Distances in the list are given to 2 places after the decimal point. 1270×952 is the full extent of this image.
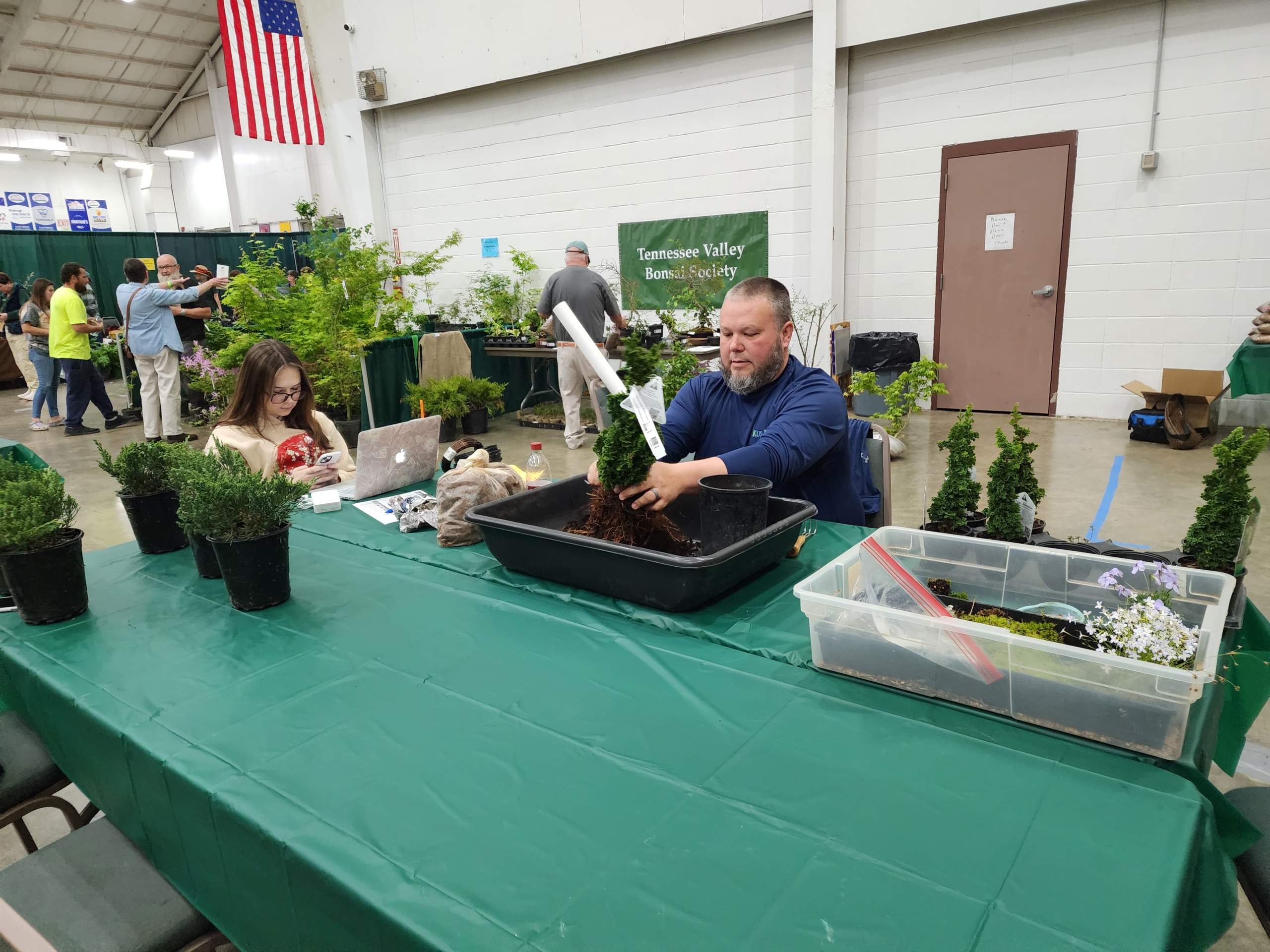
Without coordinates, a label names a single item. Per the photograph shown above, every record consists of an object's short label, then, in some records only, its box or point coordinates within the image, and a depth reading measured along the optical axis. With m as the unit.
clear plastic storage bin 0.94
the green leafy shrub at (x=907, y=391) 4.57
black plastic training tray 1.35
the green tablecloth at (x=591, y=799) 0.75
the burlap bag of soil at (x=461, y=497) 1.81
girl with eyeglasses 2.39
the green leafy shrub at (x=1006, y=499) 2.08
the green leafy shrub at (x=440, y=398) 6.22
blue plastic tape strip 2.75
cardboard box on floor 5.20
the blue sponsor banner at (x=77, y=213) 15.74
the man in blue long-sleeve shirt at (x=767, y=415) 1.83
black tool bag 5.30
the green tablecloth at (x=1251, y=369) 4.74
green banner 6.77
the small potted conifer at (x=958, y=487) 2.21
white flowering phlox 0.96
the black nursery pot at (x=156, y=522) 1.83
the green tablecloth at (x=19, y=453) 2.70
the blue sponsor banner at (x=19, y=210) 14.81
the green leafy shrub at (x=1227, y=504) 1.62
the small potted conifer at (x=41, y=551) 1.43
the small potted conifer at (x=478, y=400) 6.49
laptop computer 2.23
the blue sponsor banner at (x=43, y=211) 15.17
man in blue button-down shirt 6.07
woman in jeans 7.30
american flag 7.86
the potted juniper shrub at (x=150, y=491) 1.75
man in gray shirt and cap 5.92
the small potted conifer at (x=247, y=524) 1.44
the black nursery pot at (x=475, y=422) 6.56
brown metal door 5.73
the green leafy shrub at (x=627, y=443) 1.34
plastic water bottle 2.21
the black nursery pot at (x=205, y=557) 1.65
